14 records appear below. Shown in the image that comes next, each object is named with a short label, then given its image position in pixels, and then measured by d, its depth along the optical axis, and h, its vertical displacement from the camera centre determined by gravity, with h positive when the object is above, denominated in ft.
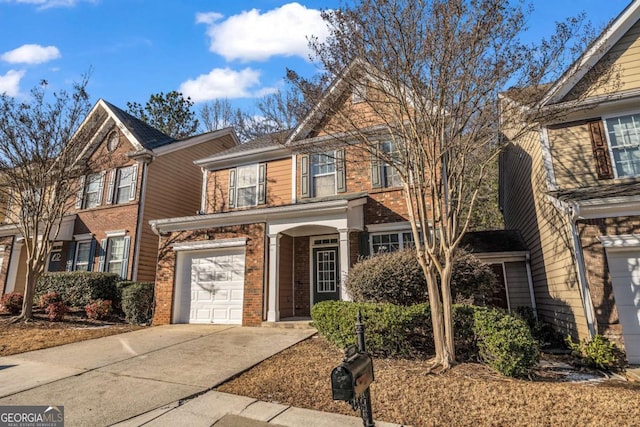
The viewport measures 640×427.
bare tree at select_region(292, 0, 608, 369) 20.20 +11.72
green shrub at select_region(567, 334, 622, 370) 21.25 -4.50
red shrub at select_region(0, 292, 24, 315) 42.98 -1.62
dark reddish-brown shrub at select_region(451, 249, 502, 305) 24.68 +0.17
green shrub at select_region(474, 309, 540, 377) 17.16 -3.12
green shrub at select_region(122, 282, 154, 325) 38.04 -1.78
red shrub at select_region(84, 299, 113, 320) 38.75 -2.28
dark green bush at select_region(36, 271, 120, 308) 41.34 +0.19
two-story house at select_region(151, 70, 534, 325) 33.68 +4.51
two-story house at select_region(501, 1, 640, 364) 23.25 +6.32
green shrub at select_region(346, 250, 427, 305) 24.35 +0.03
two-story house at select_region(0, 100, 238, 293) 46.68 +12.05
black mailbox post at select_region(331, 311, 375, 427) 9.09 -2.50
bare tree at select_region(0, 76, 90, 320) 37.83 +13.38
